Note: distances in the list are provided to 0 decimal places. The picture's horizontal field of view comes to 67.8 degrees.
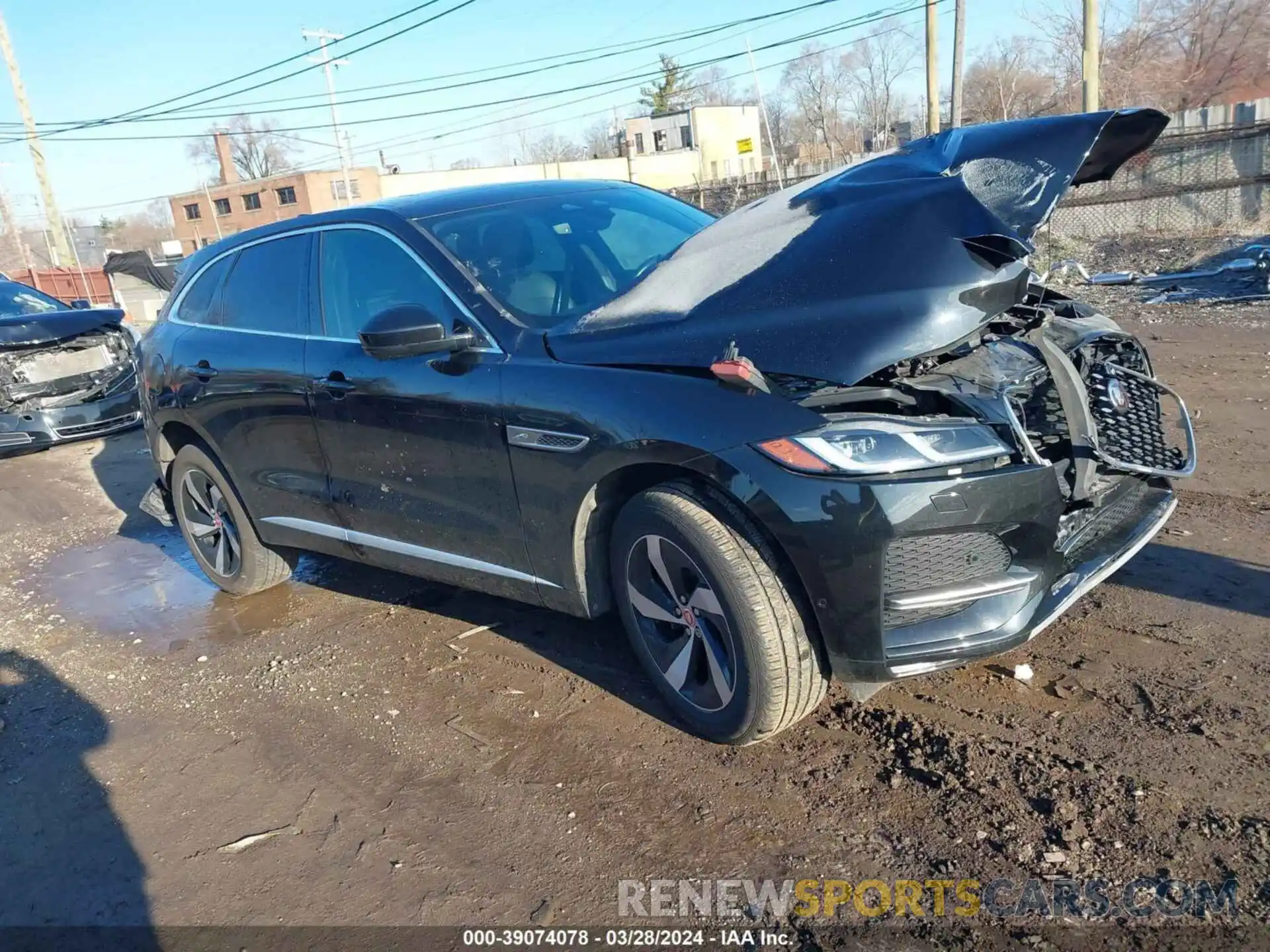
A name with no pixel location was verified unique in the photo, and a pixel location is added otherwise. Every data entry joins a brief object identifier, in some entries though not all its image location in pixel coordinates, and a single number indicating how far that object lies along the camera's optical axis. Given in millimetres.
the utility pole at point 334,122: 36112
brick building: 59375
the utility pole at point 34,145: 26406
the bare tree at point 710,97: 74750
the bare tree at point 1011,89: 43469
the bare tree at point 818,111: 55500
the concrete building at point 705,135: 64312
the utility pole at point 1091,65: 16703
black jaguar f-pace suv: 2701
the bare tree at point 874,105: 55016
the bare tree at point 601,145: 74075
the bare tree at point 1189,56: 41812
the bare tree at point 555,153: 72375
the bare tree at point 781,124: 65938
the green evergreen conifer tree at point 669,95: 75750
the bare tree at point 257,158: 76812
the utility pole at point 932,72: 19375
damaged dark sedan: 8867
